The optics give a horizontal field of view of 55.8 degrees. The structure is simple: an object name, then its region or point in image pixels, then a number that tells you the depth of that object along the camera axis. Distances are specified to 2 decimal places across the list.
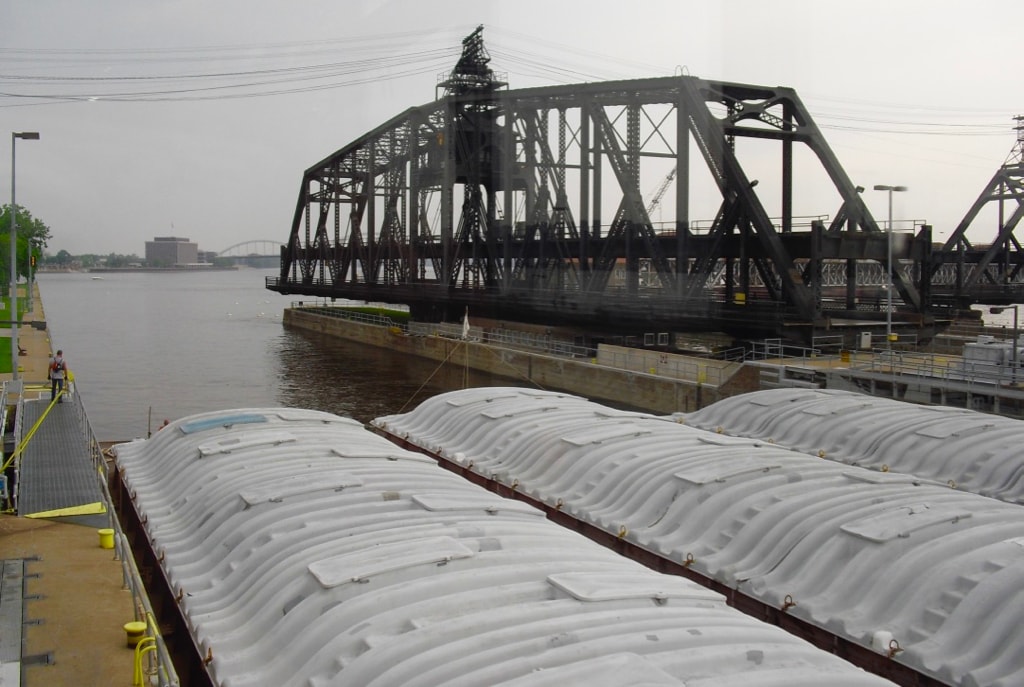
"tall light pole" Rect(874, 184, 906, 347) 29.89
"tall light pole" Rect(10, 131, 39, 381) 25.59
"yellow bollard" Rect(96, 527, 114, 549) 11.33
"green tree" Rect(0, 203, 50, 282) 55.70
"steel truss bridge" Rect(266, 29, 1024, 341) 36.38
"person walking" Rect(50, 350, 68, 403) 22.39
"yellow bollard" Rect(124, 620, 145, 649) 8.42
